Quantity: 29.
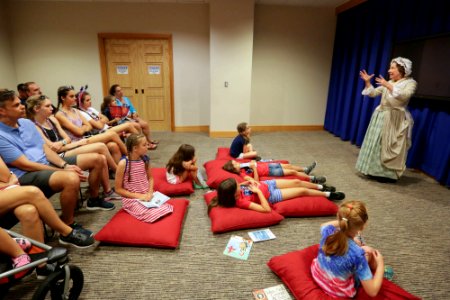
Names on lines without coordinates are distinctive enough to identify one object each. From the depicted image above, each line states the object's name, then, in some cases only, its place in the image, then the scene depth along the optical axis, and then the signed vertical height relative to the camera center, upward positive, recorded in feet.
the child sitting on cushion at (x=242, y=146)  11.49 -2.62
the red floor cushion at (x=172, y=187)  9.41 -3.56
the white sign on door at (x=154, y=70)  18.53 +0.79
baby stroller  4.37 -3.20
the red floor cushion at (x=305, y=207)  8.09 -3.55
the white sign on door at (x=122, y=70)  18.30 +0.73
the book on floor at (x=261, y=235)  7.16 -3.92
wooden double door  17.95 +0.76
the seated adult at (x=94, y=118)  11.71 -1.63
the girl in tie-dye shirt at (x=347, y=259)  4.62 -2.99
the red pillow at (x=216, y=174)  9.93 -3.32
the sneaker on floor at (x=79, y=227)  6.93 -3.75
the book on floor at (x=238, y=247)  6.60 -3.98
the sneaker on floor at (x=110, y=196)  9.19 -3.83
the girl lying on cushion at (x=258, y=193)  7.71 -3.21
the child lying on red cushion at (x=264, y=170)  10.11 -3.12
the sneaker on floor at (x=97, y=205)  8.60 -3.82
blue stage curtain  11.04 +1.09
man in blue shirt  6.22 -2.01
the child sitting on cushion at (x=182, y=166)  9.64 -2.89
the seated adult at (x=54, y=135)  8.14 -1.82
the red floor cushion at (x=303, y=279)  5.05 -3.73
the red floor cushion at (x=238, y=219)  7.34 -3.61
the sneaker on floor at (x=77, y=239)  6.61 -3.79
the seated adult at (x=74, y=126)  10.11 -1.70
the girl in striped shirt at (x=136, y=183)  7.41 -2.87
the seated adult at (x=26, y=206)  5.42 -2.52
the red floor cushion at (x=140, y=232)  6.70 -3.68
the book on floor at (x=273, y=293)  5.37 -4.06
